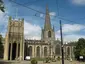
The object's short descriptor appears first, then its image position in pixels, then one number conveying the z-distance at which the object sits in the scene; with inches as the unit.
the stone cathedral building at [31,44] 1347.5
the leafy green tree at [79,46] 1478.8
